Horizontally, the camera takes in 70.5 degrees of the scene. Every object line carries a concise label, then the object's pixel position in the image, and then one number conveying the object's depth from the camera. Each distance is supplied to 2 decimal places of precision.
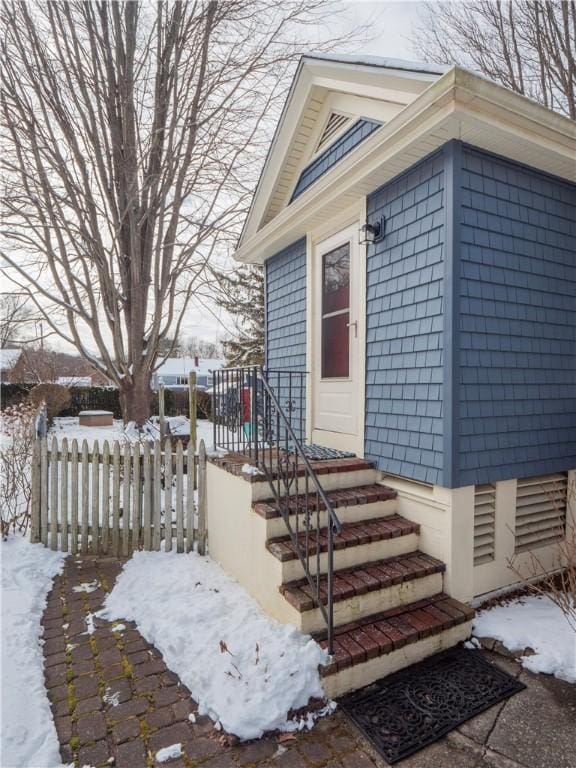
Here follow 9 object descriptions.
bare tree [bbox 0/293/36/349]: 6.84
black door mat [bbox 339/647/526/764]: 2.03
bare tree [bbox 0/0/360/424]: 6.07
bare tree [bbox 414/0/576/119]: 6.47
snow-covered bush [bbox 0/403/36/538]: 4.59
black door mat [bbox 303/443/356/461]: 3.93
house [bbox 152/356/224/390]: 35.38
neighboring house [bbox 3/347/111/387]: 15.67
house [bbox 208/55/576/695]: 2.75
